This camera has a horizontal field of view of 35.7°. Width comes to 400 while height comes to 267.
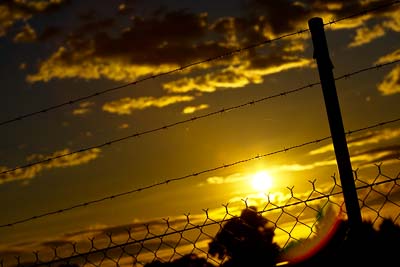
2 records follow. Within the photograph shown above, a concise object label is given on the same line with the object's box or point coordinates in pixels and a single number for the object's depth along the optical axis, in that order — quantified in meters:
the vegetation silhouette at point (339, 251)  3.63
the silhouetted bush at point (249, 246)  3.99
